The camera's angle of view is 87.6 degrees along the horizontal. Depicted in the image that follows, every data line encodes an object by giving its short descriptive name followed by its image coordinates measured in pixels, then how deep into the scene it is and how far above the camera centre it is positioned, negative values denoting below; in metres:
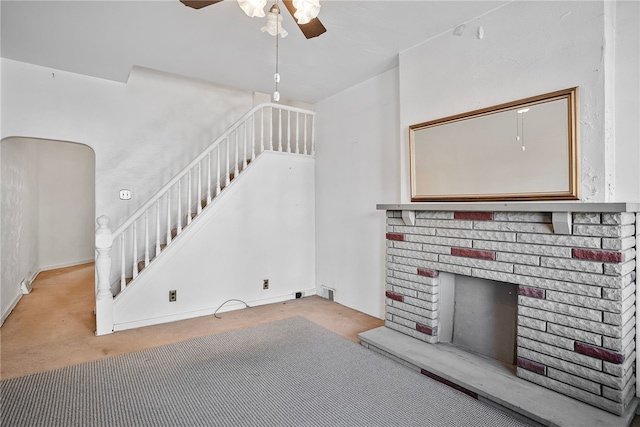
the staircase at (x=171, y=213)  3.27 +0.01
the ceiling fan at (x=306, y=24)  1.82 +1.14
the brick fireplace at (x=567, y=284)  1.88 -0.44
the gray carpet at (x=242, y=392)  1.95 -1.19
